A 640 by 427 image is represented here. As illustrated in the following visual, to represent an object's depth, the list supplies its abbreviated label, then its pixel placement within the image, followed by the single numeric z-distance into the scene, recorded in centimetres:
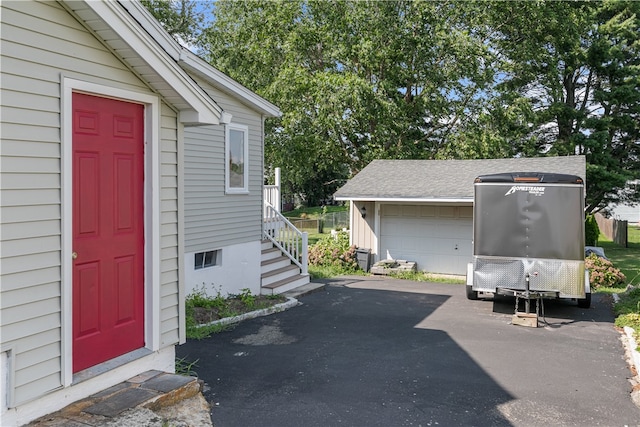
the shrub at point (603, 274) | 1323
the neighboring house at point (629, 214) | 4219
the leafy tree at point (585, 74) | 2086
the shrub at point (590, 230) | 1936
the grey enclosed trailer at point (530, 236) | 920
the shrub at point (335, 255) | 1587
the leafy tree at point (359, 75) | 2023
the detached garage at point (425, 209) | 1469
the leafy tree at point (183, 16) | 2677
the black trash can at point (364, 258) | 1568
